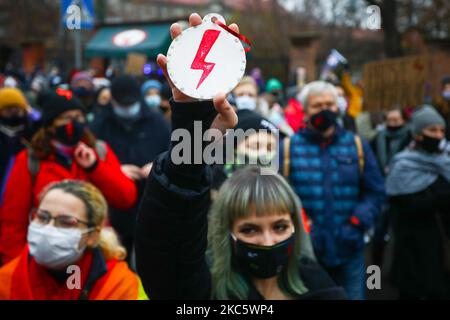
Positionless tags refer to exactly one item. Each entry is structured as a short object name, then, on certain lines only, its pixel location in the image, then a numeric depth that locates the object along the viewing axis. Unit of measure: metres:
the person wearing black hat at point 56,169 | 3.49
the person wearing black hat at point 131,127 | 4.63
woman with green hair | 1.47
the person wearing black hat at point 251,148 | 3.26
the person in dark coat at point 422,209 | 4.47
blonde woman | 2.50
